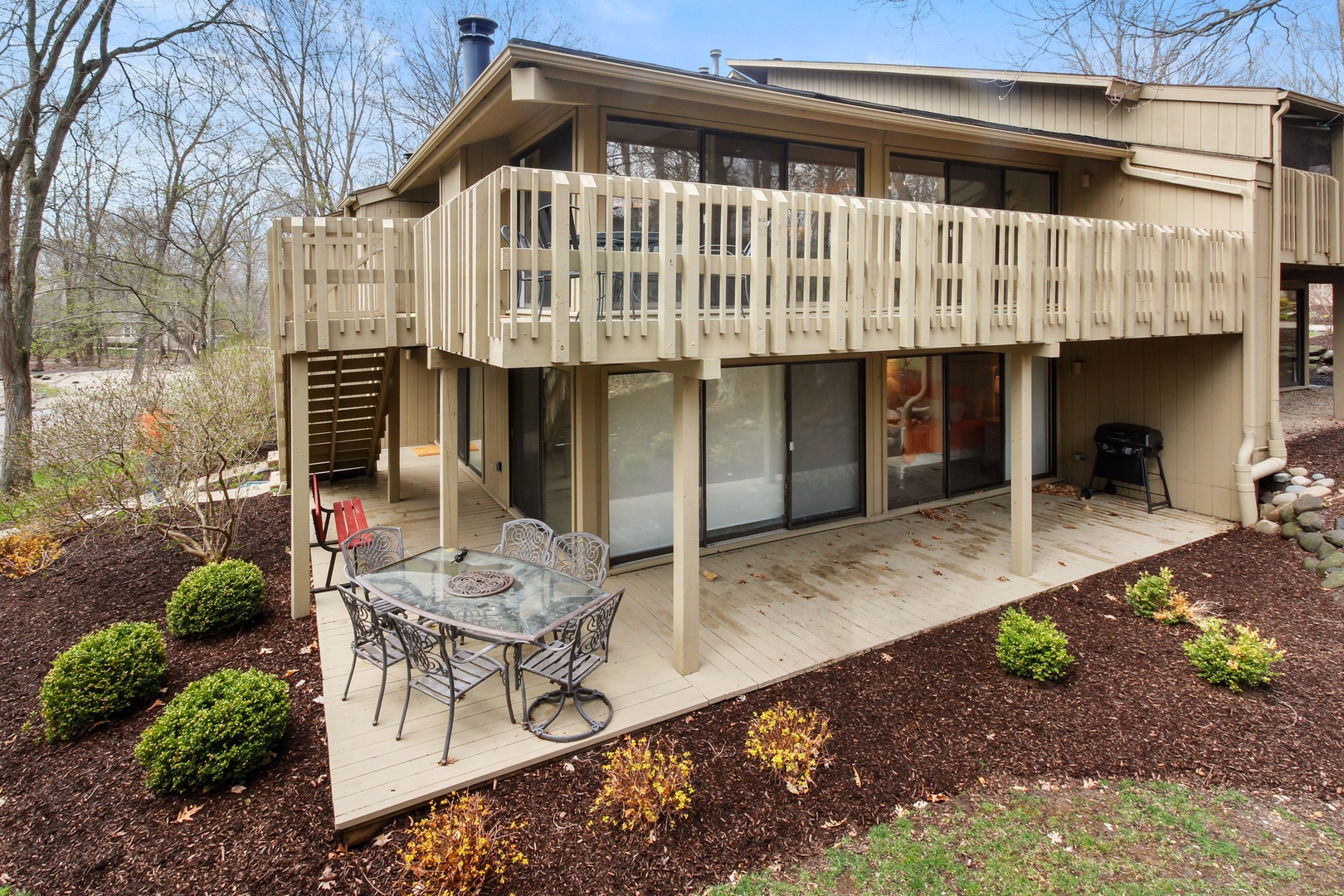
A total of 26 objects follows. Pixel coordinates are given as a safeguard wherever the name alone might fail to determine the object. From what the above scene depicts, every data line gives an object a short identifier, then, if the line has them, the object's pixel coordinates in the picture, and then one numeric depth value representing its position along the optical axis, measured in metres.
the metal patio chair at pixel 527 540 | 5.68
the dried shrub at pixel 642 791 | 3.57
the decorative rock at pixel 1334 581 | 6.44
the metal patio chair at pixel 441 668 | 4.02
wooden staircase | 8.48
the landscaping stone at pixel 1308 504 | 7.69
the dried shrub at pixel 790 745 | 3.89
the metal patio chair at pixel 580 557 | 5.35
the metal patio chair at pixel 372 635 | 4.29
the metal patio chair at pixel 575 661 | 4.28
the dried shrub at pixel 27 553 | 7.44
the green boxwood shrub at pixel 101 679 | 4.46
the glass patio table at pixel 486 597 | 4.16
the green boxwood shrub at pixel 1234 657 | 4.76
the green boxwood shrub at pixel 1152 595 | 5.91
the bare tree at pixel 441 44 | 21.84
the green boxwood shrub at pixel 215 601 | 5.71
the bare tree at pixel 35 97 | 10.48
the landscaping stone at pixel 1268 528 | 7.93
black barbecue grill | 8.97
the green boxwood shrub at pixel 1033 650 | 4.90
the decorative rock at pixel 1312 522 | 7.51
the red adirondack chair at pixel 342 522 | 6.45
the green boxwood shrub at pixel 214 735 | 3.79
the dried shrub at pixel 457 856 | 3.13
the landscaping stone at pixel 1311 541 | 7.27
